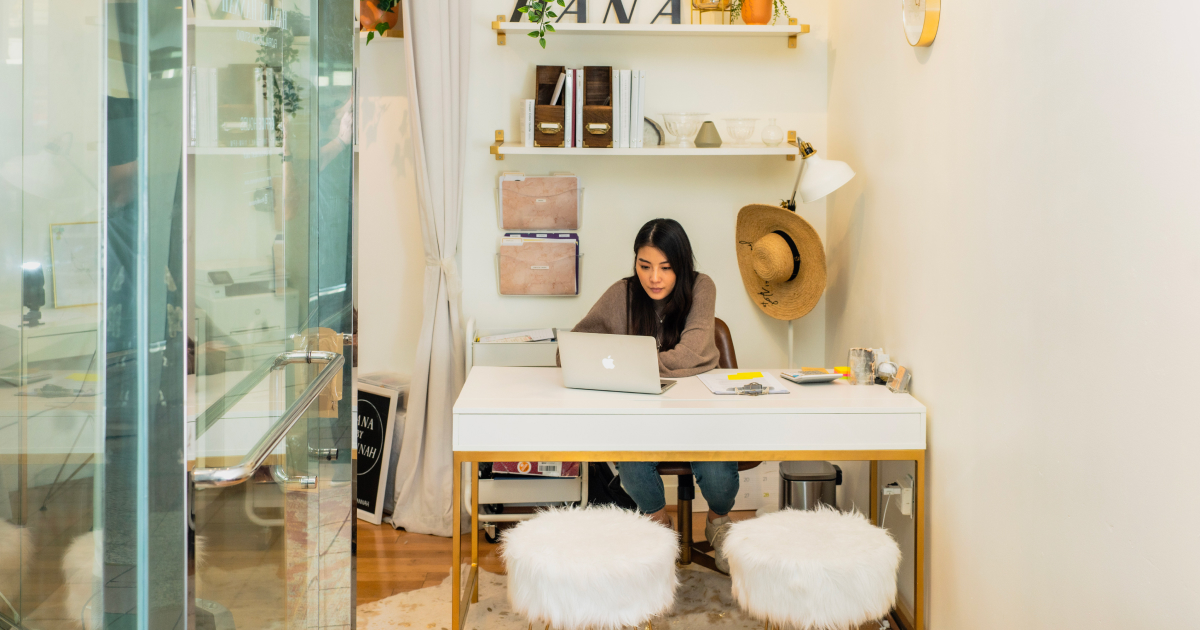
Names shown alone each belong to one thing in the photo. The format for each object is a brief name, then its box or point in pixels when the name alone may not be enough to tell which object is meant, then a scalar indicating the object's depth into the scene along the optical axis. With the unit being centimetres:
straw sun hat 284
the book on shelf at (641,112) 299
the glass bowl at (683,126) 300
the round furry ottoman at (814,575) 168
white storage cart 295
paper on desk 227
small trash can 249
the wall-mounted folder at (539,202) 319
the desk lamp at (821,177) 261
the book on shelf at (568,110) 298
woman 255
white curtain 299
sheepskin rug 228
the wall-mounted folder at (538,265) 321
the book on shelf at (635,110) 299
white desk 206
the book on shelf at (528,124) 301
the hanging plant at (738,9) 310
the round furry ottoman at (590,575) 165
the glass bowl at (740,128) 305
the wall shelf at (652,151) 297
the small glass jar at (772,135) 298
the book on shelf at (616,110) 299
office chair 253
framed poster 313
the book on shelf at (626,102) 299
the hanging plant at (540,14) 292
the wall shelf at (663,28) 298
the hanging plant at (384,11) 307
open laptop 221
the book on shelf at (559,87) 300
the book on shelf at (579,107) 298
